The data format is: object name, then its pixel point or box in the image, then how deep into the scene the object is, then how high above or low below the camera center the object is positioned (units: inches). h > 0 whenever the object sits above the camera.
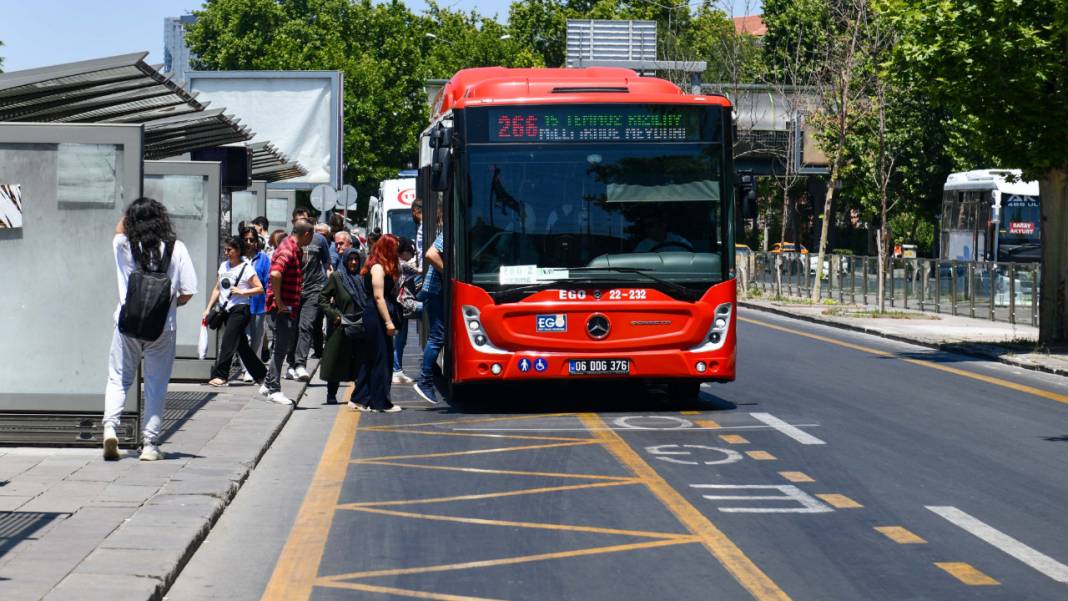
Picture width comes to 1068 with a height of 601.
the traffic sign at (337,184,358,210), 1505.7 +14.8
